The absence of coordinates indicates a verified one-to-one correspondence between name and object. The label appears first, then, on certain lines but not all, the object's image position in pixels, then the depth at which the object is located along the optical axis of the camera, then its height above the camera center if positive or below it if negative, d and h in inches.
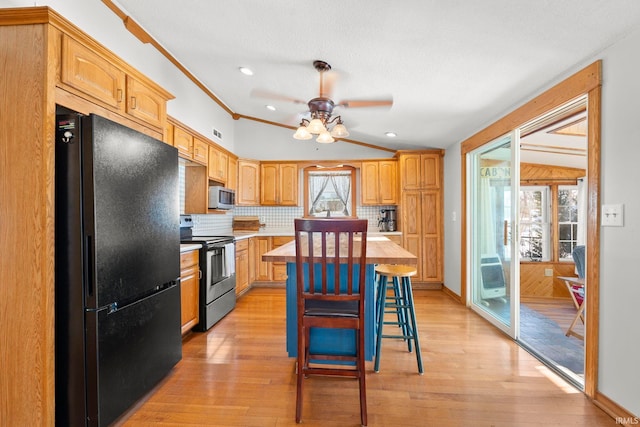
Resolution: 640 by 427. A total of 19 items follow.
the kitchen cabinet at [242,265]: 161.4 -30.7
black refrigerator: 59.3 -12.2
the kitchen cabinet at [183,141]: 120.4 +29.4
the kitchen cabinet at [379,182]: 196.7 +18.8
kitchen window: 209.8 +13.8
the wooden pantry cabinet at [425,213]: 182.1 -1.5
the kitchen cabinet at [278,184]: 201.8 +18.1
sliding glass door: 112.6 -9.2
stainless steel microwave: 154.3 +6.8
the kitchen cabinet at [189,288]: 106.4 -28.8
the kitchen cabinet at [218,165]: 153.9 +25.1
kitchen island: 80.1 -32.2
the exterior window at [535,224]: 189.6 -8.7
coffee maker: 197.6 -6.4
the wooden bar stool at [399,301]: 88.0 -28.6
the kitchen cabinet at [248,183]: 192.2 +18.3
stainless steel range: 118.6 -27.2
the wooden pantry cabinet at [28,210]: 56.5 +0.2
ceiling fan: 96.1 +33.2
